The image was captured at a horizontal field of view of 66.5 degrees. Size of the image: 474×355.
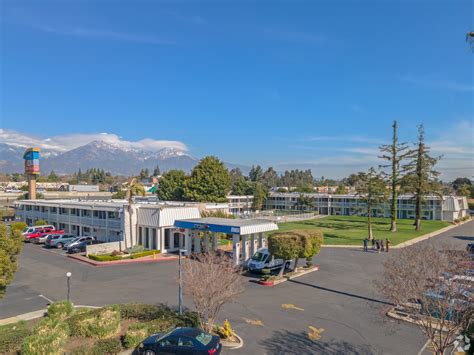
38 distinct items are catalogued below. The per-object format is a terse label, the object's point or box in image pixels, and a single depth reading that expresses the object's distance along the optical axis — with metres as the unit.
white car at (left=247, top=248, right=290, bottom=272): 27.56
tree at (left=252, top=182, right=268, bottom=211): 98.19
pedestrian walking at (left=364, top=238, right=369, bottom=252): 39.06
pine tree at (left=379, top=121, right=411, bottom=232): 56.12
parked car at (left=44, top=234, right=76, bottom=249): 39.59
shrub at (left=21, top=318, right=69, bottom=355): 13.39
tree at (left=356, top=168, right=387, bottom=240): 46.97
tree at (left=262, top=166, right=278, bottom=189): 179.50
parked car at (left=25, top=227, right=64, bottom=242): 43.44
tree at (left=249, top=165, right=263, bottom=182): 159.62
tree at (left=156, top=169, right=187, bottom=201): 74.11
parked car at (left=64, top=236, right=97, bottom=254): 36.44
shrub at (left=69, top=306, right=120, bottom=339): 15.67
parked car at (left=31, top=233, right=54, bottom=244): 42.00
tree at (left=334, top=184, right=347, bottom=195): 125.25
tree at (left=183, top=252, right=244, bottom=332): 15.08
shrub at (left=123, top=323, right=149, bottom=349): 14.70
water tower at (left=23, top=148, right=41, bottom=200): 67.12
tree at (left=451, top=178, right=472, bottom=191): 171.44
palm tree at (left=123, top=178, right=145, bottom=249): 37.16
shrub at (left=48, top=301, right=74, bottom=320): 17.53
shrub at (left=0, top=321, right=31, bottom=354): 14.04
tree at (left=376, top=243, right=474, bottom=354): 12.32
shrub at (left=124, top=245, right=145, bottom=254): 35.23
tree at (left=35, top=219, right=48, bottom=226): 52.02
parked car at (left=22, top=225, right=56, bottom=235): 44.74
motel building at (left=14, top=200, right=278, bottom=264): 31.27
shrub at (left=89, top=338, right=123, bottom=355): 13.74
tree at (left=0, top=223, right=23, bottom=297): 15.82
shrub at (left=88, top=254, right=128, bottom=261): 32.03
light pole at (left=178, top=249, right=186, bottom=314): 17.97
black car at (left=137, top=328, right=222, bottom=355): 13.22
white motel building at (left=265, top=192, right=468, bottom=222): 81.00
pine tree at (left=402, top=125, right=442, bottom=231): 58.34
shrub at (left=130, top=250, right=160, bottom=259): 33.72
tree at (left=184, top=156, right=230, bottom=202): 67.81
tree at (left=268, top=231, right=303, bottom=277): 25.11
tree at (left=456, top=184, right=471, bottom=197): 115.54
